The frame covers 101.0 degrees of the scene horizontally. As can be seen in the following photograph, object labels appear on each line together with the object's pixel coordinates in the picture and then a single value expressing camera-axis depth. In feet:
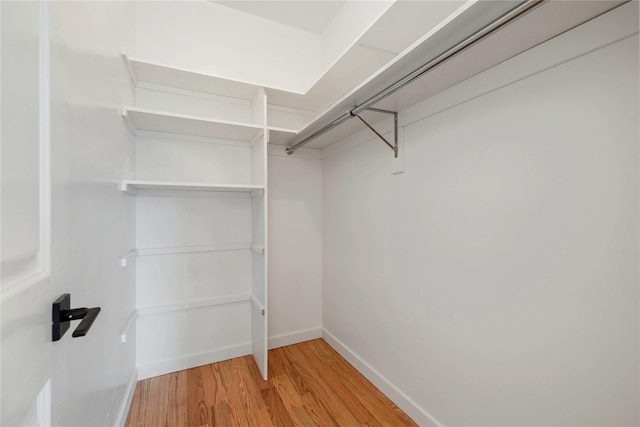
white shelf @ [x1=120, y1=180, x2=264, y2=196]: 5.42
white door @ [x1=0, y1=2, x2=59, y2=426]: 1.42
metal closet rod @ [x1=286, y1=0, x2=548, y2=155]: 2.60
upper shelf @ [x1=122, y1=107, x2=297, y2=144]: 5.49
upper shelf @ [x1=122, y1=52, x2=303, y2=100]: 5.61
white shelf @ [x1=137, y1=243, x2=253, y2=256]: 6.47
